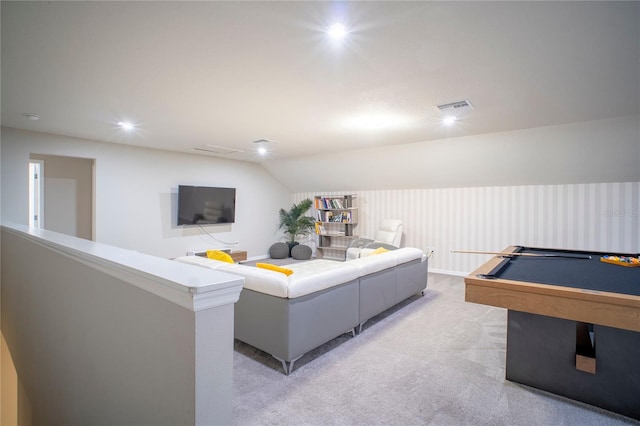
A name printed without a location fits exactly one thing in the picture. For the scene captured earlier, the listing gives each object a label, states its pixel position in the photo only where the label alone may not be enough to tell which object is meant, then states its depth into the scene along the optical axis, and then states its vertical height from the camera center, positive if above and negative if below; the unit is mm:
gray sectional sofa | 2445 -826
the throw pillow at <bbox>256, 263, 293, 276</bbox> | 2787 -547
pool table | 1691 -790
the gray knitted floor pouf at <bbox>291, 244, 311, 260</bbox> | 7527 -1048
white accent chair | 6068 -649
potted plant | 7949 -334
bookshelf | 7363 -367
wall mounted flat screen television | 6270 +44
